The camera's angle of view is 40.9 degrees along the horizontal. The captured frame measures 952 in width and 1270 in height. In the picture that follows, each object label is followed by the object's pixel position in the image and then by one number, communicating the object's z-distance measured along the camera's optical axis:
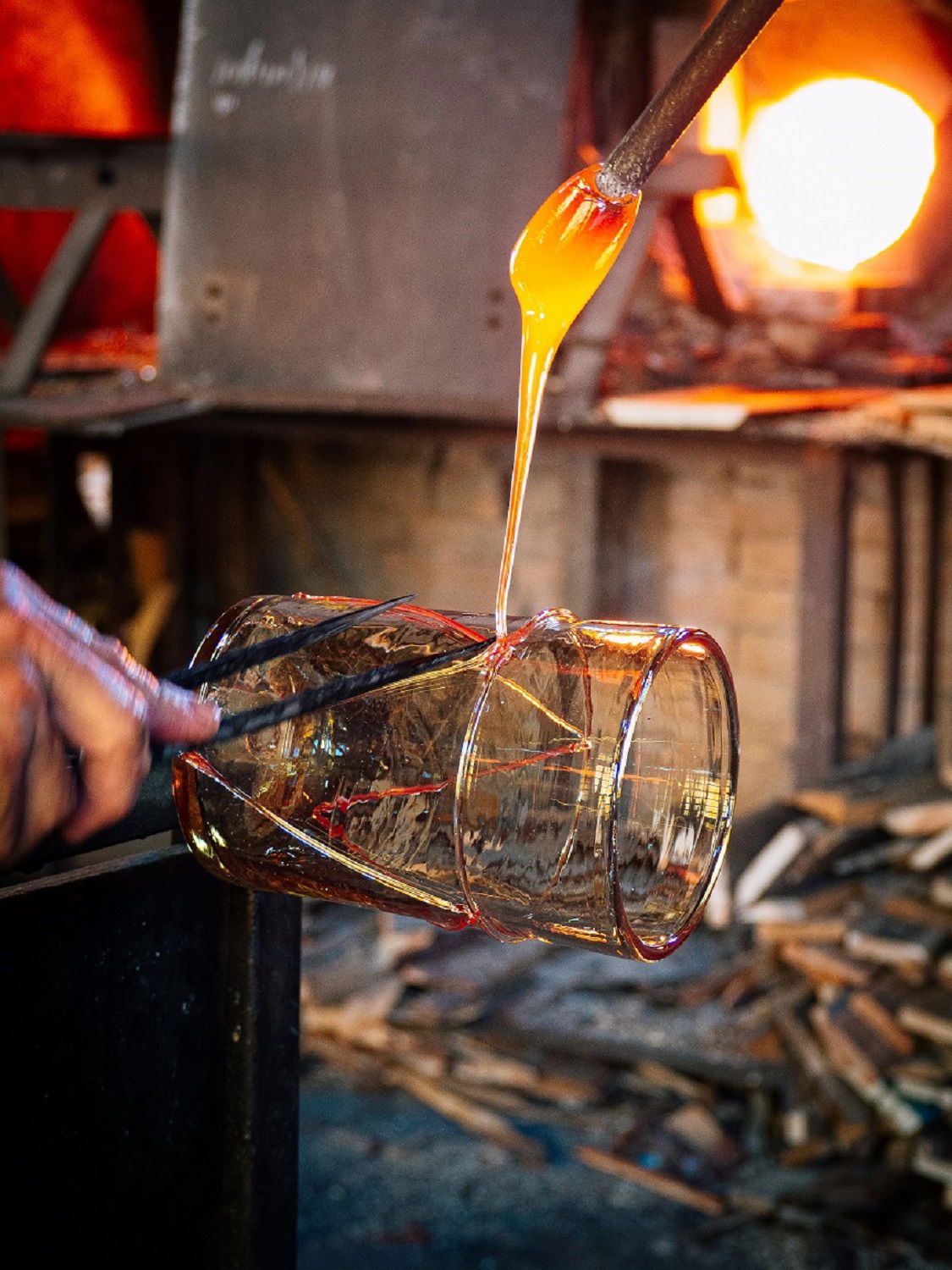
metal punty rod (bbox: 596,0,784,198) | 1.06
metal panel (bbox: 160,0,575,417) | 4.91
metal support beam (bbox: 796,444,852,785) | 5.62
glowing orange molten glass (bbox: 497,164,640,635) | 1.18
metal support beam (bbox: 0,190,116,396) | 5.35
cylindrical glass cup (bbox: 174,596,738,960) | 1.12
